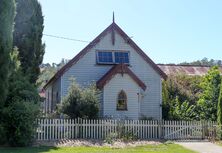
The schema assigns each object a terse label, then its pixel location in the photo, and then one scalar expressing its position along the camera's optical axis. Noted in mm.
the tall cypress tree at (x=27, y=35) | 26516
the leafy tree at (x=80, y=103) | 25922
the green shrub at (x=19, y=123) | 20438
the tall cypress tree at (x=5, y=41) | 19500
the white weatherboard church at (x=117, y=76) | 29547
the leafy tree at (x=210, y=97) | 30708
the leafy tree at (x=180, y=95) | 32125
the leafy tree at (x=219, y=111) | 26188
